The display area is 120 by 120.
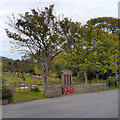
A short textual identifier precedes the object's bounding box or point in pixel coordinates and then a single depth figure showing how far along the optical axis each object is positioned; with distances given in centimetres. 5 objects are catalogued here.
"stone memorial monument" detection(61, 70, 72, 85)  1962
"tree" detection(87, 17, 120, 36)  3472
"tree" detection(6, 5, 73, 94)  1548
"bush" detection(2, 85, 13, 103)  1120
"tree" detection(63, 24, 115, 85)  2348
